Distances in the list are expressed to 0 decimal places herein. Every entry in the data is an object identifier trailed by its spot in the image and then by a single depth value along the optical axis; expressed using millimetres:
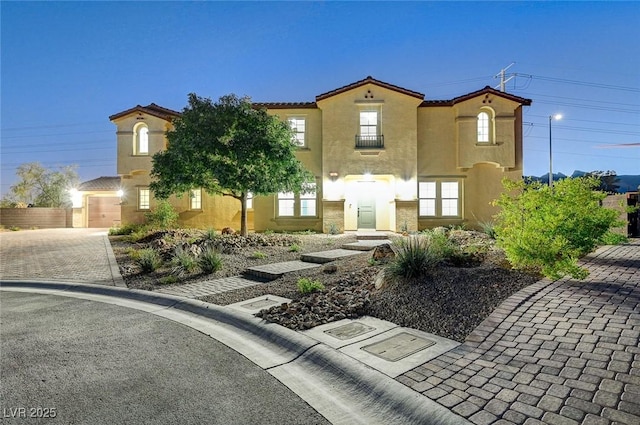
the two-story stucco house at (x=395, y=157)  17359
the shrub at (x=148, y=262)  9328
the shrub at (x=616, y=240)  9270
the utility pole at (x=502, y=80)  28241
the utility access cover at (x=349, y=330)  4551
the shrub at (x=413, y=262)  6270
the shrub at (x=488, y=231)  11206
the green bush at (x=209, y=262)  8914
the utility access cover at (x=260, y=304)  6021
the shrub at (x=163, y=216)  18422
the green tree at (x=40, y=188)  34125
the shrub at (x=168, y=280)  8215
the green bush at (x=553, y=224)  5934
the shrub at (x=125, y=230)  17967
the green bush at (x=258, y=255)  10570
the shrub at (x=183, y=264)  8829
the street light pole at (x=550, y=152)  25431
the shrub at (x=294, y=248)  11625
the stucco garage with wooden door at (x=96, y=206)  27688
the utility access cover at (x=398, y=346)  3905
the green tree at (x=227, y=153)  13453
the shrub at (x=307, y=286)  6609
